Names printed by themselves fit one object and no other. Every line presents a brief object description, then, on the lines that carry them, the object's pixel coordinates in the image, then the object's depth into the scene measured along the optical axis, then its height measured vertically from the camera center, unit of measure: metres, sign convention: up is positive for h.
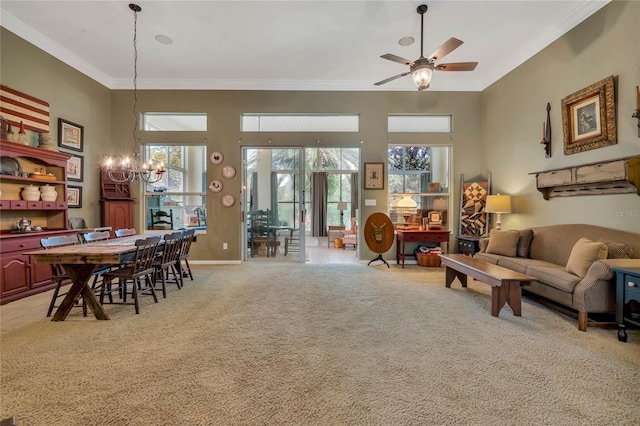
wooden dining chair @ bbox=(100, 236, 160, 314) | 3.04 -0.68
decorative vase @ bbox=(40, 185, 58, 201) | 4.02 +0.28
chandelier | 3.66 +0.68
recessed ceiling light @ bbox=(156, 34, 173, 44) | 4.19 +2.66
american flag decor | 3.70 +1.46
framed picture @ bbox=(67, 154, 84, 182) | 4.72 +0.77
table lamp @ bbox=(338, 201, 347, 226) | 9.07 +0.20
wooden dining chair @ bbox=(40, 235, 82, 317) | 2.98 -0.40
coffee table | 2.88 -0.77
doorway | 5.92 +0.16
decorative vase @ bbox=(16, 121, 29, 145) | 3.69 +1.01
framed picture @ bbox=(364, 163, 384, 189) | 5.82 +0.74
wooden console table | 5.34 -0.48
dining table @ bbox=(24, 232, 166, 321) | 2.73 -0.50
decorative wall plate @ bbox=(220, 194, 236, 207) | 5.79 +0.22
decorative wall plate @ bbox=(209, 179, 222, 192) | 5.80 +0.56
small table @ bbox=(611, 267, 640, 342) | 2.33 -0.73
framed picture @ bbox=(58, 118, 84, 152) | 4.56 +1.32
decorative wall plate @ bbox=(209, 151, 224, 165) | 5.79 +1.14
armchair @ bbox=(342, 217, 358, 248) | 7.98 -0.70
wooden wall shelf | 2.87 +0.39
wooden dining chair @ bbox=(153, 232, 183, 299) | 3.56 -0.63
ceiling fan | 3.36 +1.81
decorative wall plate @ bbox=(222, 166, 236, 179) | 5.78 +0.84
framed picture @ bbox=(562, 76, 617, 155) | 3.22 +1.17
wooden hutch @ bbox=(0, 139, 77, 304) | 3.42 -0.04
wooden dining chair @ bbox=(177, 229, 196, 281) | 4.11 -0.48
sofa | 2.62 -0.58
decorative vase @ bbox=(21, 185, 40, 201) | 3.82 +0.26
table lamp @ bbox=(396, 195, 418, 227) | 5.46 +0.08
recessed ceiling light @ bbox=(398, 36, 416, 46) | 4.24 +2.65
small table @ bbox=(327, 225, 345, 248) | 8.61 -0.65
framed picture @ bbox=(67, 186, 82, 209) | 4.71 +0.27
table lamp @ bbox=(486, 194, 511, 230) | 4.69 +0.12
